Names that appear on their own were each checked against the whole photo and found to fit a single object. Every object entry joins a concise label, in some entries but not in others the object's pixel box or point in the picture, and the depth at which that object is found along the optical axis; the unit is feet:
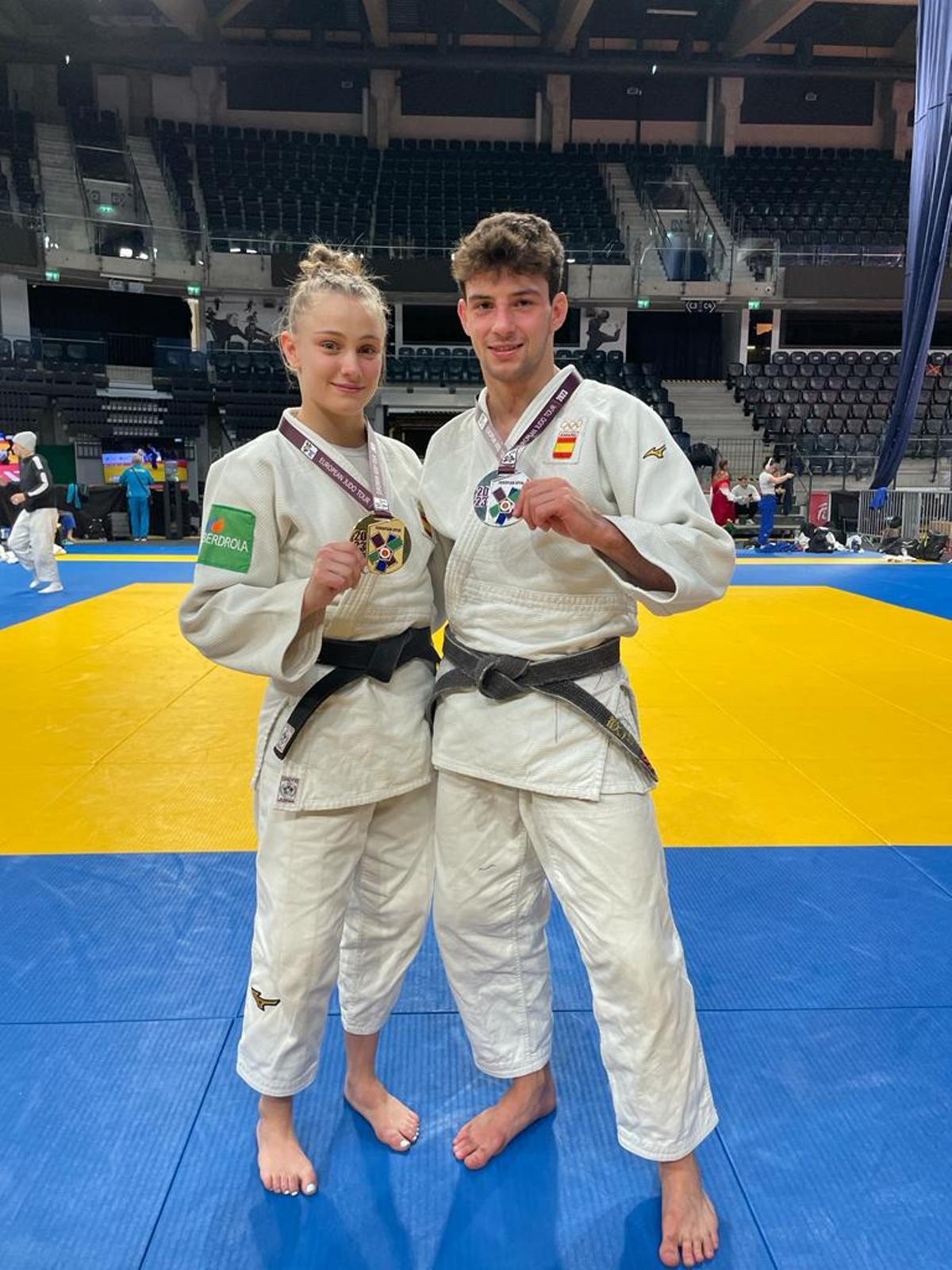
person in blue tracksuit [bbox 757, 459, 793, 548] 46.39
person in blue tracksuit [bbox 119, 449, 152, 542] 48.52
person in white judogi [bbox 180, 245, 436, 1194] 5.30
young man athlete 5.11
